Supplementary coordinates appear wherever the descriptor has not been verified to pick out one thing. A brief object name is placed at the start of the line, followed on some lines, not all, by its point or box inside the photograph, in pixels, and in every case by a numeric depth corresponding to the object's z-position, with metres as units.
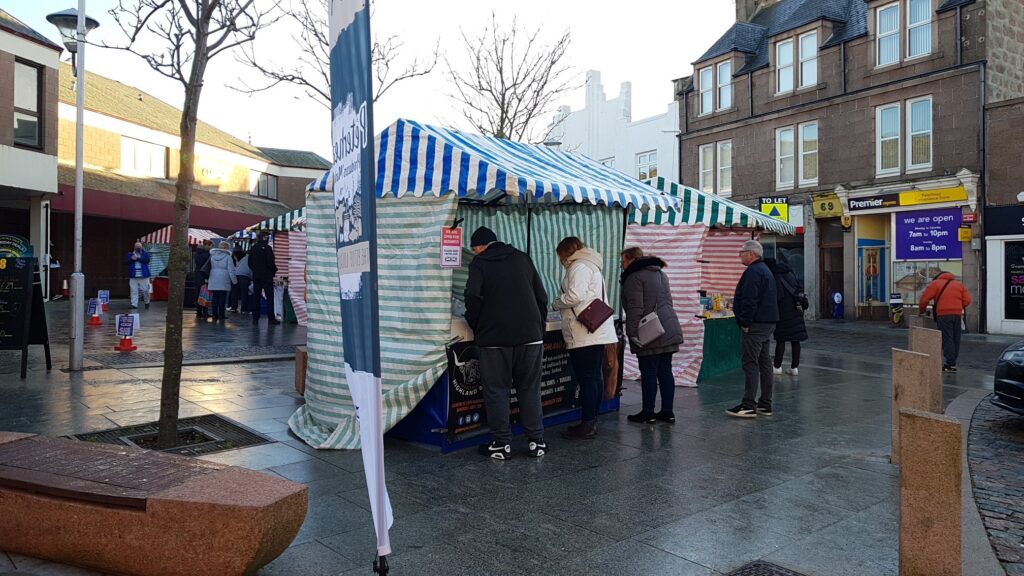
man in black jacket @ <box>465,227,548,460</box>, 5.58
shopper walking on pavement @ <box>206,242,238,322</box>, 16.99
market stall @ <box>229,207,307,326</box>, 15.52
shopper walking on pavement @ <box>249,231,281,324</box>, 16.34
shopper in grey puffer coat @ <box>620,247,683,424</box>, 6.88
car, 6.95
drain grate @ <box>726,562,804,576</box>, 3.66
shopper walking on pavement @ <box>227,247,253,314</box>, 18.61
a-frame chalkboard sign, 8.44
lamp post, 9.03
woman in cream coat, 6.26
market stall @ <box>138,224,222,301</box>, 24.00
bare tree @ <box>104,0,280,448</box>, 5.72
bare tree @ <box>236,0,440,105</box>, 13.98
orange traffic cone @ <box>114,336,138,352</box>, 11.05
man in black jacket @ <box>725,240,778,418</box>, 7.16
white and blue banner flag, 3.06
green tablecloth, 10.16
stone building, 18.60
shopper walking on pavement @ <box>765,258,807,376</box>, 9.20
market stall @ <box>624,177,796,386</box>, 9.76
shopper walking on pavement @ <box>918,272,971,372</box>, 10.93
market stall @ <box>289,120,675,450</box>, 5.82
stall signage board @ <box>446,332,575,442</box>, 5.91
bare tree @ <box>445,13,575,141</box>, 20.47
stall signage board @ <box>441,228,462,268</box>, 5.90
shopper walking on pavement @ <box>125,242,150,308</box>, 17.72
